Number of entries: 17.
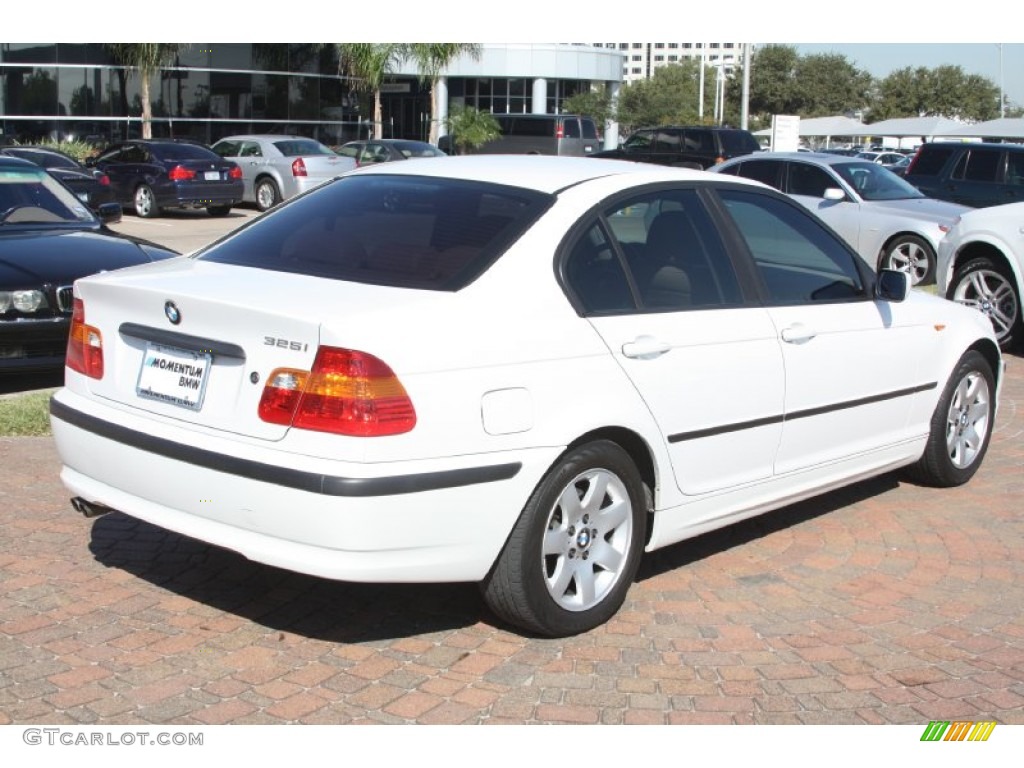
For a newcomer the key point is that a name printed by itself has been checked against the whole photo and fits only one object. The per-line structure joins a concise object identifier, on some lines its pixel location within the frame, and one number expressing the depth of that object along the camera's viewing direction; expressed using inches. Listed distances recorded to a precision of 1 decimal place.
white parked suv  432.8
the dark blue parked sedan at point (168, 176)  948.6
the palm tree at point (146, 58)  1314.0
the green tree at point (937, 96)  3287.4
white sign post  1269.7
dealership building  1338.6
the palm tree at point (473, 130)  1595.7
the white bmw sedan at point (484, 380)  158.9
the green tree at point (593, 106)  2471.7
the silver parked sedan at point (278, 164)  1008.2
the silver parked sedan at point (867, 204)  588.1
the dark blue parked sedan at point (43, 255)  320.2
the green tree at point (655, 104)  2751.0
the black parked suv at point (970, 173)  701.9
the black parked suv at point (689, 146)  1055.6
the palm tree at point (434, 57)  1625.2
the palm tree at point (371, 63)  1568.7
